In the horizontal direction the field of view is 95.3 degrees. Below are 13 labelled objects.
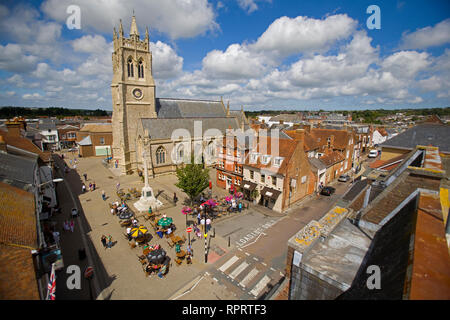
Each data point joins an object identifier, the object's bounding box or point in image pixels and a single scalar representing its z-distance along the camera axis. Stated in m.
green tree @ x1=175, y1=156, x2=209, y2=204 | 23.77
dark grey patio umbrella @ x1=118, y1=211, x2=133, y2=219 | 21.30
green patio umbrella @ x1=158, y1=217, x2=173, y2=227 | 19.56
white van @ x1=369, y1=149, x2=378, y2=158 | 54.38
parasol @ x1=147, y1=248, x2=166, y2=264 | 15.06
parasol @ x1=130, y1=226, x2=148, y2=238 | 17.91
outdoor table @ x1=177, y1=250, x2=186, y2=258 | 16.39
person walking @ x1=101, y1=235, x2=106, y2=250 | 17.87
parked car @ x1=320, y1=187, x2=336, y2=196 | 30.61
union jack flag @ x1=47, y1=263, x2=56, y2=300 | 10.22
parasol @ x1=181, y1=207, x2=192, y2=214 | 22.61
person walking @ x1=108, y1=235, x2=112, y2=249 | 18.12
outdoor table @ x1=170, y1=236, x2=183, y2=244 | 18.00
